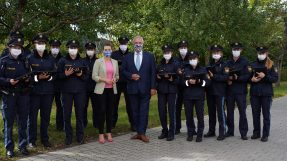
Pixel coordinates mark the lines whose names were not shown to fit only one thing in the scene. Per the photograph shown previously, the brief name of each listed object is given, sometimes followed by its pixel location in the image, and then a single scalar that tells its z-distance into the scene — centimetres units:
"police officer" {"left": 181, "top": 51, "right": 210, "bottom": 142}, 909
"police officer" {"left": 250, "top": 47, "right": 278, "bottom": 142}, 911
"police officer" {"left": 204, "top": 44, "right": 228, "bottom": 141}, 934
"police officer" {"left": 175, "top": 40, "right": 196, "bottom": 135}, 946
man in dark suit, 926
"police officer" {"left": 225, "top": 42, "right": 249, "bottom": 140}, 928
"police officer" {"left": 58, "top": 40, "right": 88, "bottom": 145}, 855
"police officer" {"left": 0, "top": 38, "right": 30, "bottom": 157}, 749
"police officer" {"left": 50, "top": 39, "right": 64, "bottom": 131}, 919
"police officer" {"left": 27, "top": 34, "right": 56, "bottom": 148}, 811
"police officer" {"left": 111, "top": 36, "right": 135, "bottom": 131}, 1026
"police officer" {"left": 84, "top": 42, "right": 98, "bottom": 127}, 975
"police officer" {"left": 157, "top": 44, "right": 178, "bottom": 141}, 922
